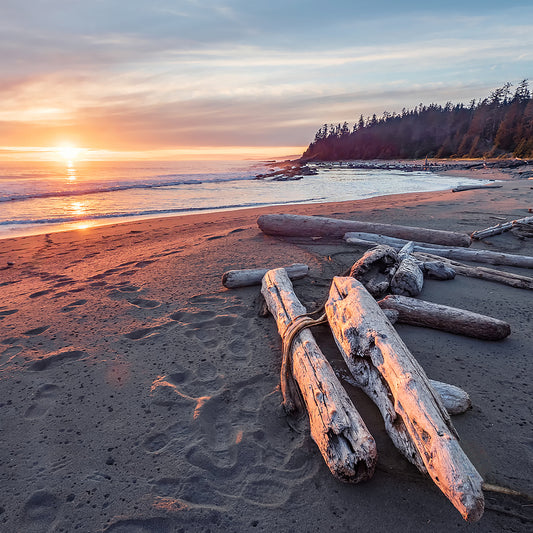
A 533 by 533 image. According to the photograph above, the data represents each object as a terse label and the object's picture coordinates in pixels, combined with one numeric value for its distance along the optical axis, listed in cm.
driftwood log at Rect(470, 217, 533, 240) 688
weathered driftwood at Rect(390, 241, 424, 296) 422
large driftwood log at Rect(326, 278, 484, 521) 154
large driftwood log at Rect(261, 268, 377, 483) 189
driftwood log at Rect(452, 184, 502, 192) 1698
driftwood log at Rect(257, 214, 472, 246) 642
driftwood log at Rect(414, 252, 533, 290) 449
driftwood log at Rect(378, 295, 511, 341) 329
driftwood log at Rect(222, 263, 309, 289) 461
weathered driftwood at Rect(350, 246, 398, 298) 413
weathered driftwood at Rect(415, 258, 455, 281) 479
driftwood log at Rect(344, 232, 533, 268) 538
